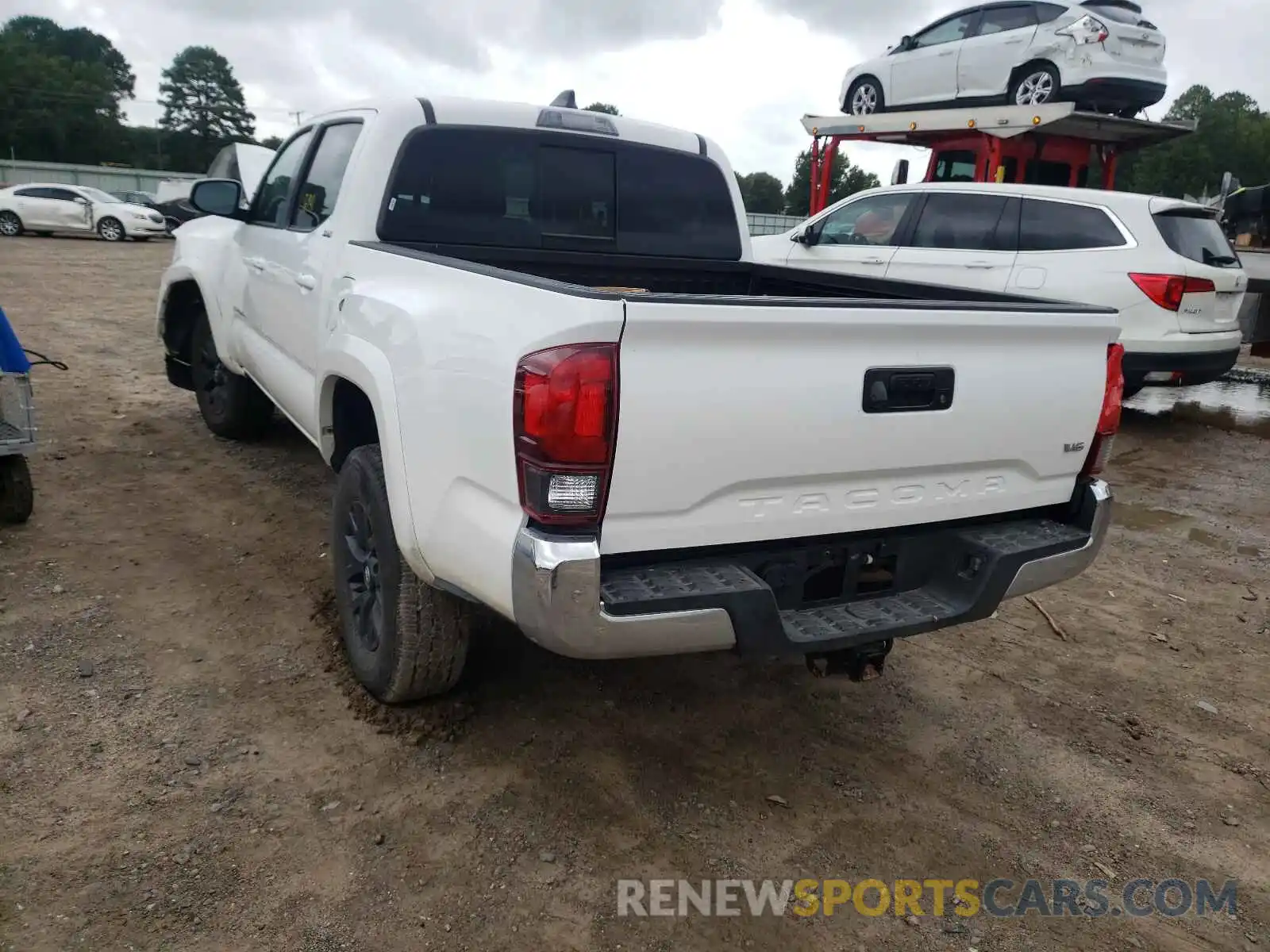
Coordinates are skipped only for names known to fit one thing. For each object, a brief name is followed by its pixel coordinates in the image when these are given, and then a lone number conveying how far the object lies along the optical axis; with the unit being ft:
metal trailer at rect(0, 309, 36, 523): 13.85
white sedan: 71.10
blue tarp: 13.94
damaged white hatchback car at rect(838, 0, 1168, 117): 33.30
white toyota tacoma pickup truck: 7.08
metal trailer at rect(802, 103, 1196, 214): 31.32
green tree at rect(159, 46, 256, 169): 287.48
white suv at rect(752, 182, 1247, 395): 23.22
